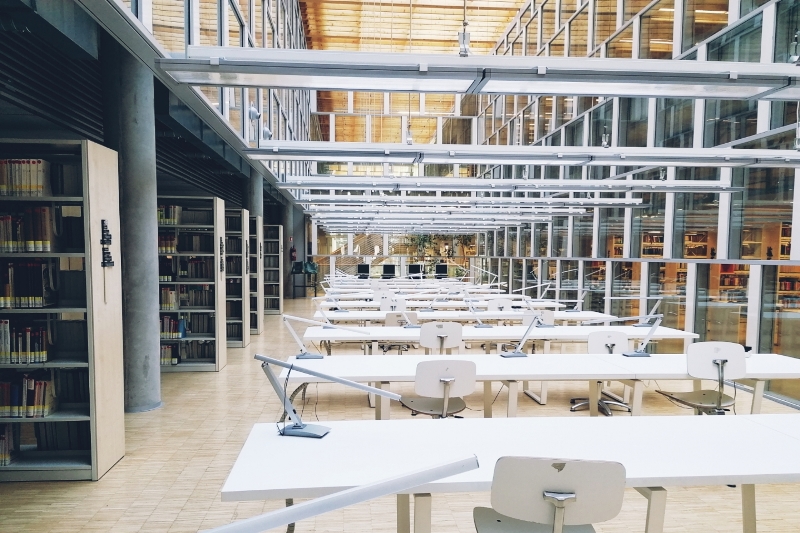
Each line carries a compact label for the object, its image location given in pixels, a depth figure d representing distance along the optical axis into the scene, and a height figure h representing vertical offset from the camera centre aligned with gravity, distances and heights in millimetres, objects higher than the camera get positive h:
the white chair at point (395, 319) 7468 -1141
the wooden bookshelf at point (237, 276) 7961 -583
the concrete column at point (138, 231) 4734 +55
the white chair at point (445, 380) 3504 -945
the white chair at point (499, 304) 8398 -1020
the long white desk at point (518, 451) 1963 -904
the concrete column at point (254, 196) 10352 +865
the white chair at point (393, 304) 8125 -1010
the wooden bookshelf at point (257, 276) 9813 -716
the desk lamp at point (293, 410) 2320 -780
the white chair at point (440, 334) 5102 -932
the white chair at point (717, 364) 3865 -897
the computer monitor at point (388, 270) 19844 -1155
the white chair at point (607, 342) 4910 -946
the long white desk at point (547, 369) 3783 -987
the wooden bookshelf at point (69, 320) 3408 -569
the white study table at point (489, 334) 5303 -1016
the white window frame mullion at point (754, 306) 6105 -730
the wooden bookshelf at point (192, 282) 6449 -555
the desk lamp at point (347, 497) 1017 -534
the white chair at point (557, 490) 1723 -836
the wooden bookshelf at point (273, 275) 12943 -931
